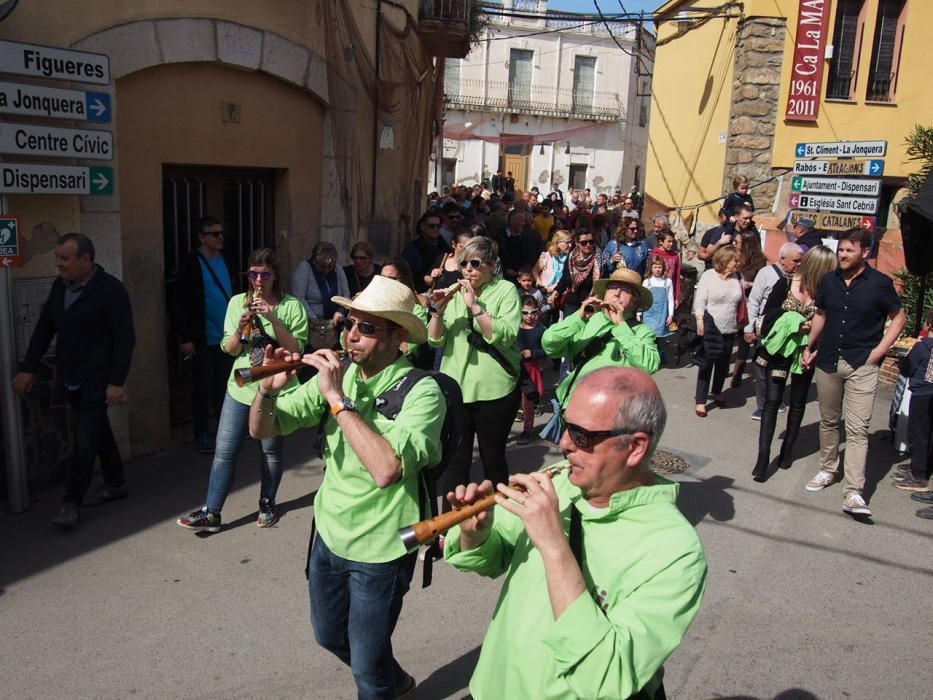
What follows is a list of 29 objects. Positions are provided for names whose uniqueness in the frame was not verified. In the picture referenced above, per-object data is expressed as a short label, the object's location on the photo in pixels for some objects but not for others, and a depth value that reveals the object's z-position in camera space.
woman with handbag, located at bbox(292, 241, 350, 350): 7.20
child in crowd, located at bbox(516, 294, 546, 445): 7.71
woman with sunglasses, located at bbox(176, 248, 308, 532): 5.30
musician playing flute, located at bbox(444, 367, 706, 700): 1.88
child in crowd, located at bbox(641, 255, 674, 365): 9.49
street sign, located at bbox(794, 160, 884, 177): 9.30
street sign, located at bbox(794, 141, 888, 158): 9.25
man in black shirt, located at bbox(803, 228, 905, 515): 6.08
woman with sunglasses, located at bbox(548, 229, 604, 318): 9.55
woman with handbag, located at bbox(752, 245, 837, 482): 6.80
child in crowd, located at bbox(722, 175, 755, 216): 12.98
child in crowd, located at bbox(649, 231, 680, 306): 10.20
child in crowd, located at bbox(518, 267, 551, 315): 8.79
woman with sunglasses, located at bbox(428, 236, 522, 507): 5.21
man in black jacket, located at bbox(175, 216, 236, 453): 6.78
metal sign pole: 5.47
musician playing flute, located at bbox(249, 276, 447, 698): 3.12
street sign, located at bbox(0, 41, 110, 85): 5.27
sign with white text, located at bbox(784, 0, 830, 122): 15.56
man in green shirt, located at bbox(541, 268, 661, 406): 5.11
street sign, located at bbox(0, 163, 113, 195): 5.31
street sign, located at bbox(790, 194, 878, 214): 9.49
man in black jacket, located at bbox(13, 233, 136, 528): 5.46
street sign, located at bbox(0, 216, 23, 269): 5.29
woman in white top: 8.64
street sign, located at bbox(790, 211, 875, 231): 9.72
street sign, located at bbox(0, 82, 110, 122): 5.32
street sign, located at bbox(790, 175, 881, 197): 9.41
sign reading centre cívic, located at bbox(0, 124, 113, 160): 5.34
